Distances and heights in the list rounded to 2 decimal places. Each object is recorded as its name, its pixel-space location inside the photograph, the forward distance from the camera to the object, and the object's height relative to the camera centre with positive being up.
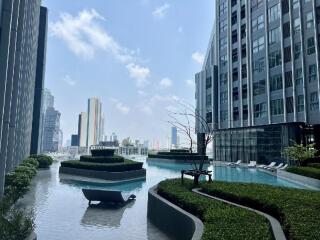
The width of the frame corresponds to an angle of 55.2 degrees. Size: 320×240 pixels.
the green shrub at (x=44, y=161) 38.06 -1.50
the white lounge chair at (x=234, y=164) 50.63 -1.98
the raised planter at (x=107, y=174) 27.52 -2.26
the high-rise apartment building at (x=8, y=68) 13.87 +4.11
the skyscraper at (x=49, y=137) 189.75 +7.62
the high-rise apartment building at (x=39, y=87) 54.16 +11.04
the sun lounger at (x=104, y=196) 16.08 -2.44
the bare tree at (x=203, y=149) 16.06 +0.14
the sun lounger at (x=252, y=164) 47.55 -1.85
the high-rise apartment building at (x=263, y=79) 44.16 +12.56
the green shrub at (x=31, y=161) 31.10 -1.27
